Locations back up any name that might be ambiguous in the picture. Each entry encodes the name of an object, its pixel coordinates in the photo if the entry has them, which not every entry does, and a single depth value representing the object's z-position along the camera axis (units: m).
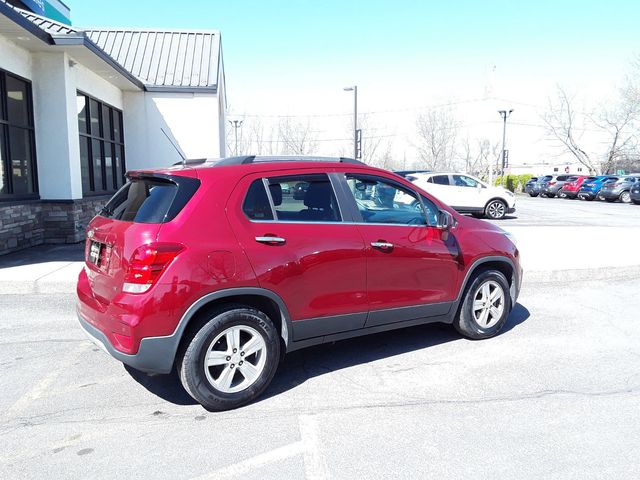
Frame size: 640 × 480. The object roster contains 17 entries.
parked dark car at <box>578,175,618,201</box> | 32.50
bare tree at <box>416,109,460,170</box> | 53.47
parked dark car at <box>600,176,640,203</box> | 30.16
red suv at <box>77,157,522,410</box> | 3.48
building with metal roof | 9.50
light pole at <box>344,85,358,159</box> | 23.20
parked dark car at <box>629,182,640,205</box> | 28.44
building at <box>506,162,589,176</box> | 105.88
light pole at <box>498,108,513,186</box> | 36.69
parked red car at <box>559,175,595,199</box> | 34.72
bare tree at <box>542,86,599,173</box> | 49.78
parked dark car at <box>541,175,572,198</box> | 36.94
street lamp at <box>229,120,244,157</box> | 38.68
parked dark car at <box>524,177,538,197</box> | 40.13
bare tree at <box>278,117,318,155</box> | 42.16
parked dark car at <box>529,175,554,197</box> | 38.91
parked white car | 17.91
